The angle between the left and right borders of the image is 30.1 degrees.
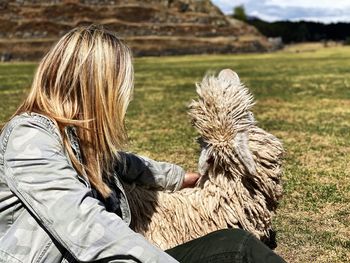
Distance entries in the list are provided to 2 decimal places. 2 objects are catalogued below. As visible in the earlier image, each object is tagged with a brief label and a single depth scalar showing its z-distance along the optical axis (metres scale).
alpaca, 3.18
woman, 2.16
